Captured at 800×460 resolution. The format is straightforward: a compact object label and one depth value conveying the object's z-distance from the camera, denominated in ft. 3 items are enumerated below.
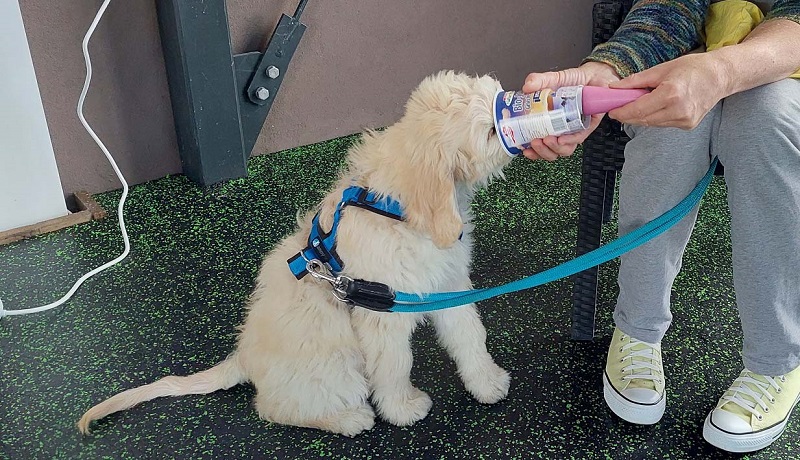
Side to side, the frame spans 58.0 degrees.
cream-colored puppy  3.66
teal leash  3.85
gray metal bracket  6.63
